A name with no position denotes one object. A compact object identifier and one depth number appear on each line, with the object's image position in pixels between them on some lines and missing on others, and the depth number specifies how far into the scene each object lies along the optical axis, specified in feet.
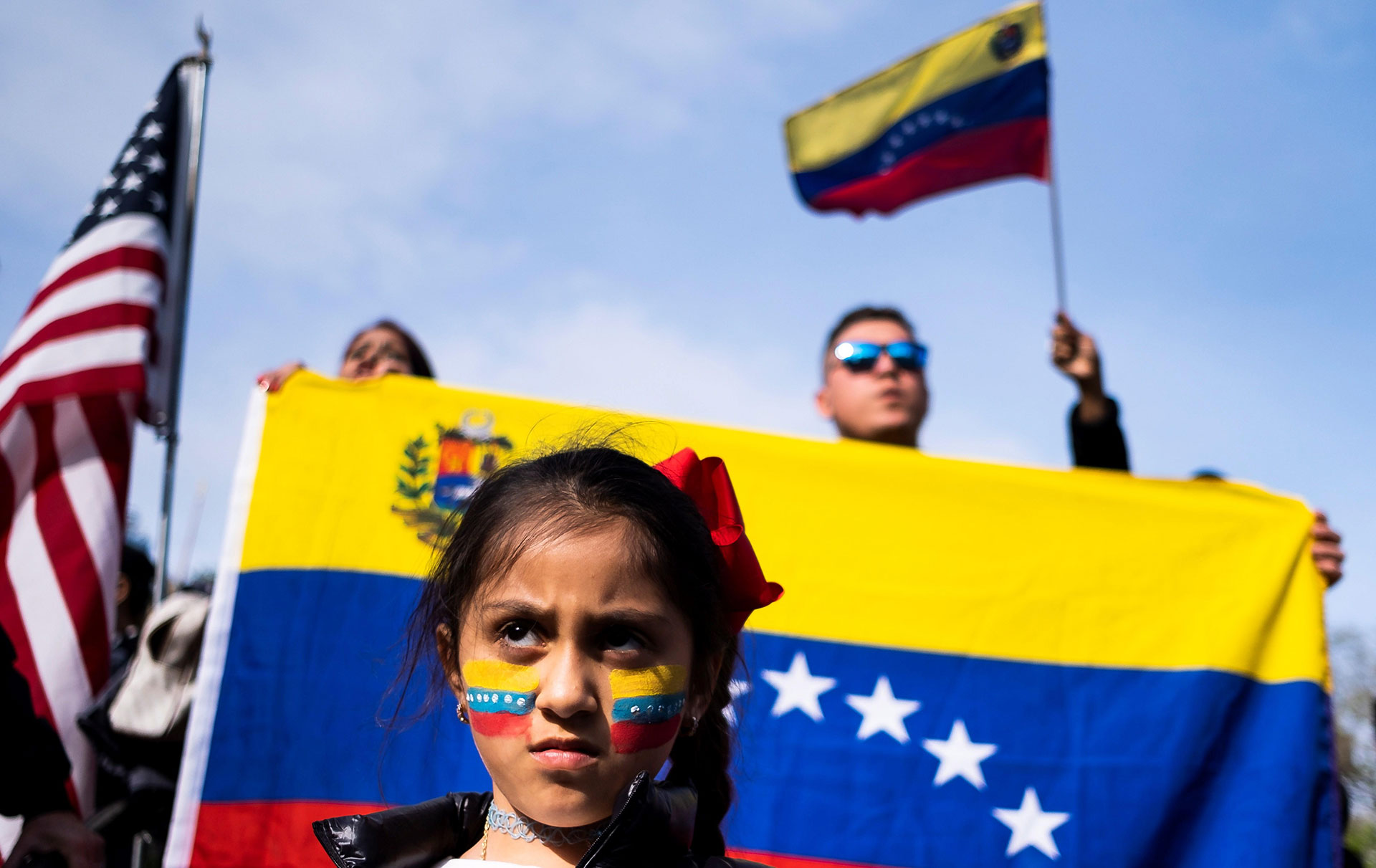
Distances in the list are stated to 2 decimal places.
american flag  11.55
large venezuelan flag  10.13
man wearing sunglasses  12.20
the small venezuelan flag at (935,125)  15.06
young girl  4.39
